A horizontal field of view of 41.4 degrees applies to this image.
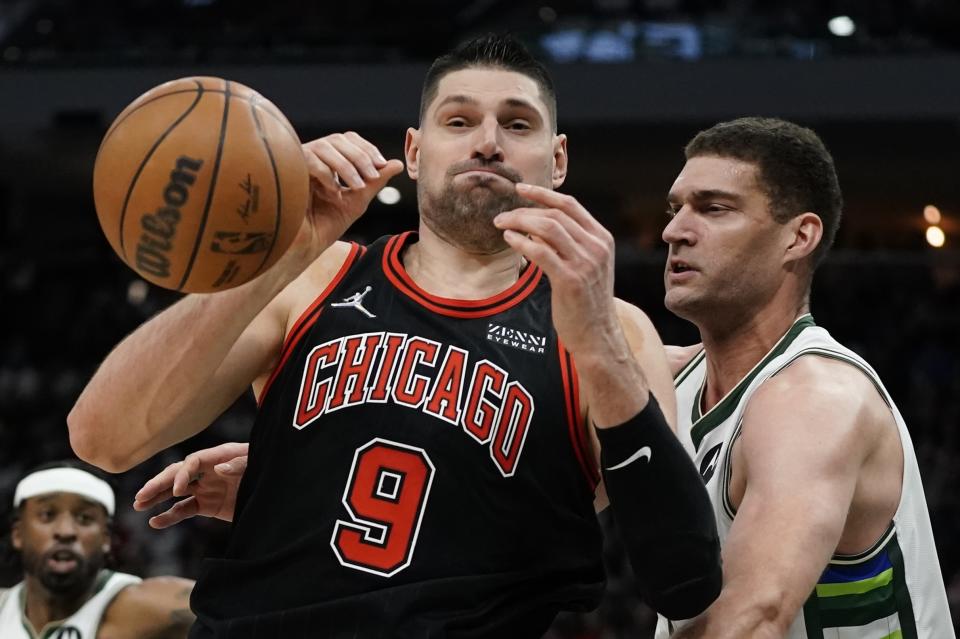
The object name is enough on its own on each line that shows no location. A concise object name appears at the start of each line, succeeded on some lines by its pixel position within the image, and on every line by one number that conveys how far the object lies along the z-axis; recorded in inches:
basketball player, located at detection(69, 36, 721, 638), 94.7
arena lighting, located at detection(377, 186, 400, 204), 589.3
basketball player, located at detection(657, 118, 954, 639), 102.6
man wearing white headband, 208.7
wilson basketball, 90.8
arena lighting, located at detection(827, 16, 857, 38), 463.2
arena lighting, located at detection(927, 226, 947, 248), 592.4
